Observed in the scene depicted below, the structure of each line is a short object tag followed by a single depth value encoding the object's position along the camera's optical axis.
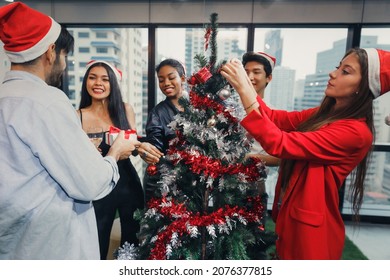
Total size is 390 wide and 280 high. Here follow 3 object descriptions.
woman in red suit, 0.89
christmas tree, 0.93
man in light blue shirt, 0.74
